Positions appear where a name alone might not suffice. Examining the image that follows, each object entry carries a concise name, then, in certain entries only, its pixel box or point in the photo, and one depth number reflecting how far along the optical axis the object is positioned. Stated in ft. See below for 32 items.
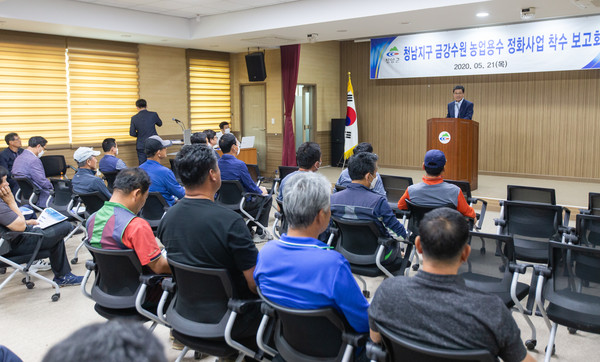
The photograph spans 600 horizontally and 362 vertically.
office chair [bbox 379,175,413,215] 16.83
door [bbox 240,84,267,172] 37.29
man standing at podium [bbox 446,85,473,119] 26.55
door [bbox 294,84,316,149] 37.86
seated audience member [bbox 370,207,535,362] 5.35
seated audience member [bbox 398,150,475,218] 13.07
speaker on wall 34.45
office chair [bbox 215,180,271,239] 18.39
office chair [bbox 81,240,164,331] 9.21
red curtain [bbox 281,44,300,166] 34.27
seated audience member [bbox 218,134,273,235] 18.24
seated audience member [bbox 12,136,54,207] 20.76
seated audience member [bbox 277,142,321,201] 15.07
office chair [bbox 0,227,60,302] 13.08
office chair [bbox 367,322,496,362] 5.29
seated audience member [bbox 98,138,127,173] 20.53
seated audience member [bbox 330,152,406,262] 11.89
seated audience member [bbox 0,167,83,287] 12.96
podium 25.52
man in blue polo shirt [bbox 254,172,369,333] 6.54
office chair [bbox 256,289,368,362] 6.55
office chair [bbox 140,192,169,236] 16.15
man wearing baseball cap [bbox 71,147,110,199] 16.62
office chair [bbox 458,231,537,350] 9.29
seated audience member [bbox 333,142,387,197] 15.11
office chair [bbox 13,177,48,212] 20.38
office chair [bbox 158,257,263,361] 7.89
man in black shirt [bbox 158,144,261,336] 8.05
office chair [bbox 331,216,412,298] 11.75
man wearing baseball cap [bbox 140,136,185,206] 16.39
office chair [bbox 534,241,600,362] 8.66
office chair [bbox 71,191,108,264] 15.88
